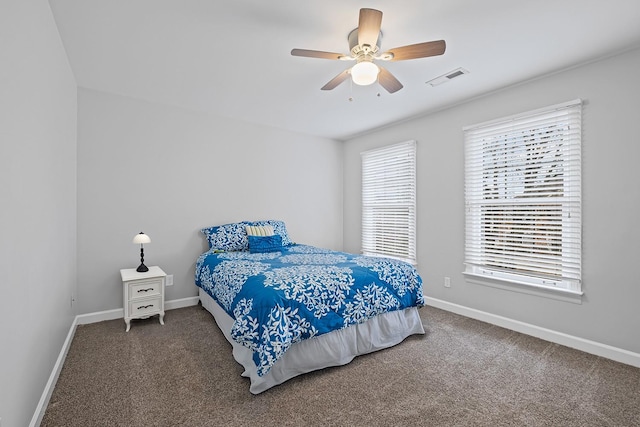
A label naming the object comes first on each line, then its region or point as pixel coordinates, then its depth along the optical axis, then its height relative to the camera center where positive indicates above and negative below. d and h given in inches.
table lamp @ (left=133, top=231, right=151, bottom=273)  126.6 -12.8
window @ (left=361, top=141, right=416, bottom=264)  168.4 +5.8
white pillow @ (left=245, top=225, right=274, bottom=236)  156.6 -10.0
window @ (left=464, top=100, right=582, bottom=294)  109.7 +4.9
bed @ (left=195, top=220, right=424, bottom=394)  81.5 -30.4
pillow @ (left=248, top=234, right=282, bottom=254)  150.1 -16.5
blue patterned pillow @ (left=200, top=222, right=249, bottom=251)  152.1 -13.2
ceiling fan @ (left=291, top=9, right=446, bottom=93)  73.1 +43.3
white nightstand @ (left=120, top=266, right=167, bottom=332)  120.5 -34.0
